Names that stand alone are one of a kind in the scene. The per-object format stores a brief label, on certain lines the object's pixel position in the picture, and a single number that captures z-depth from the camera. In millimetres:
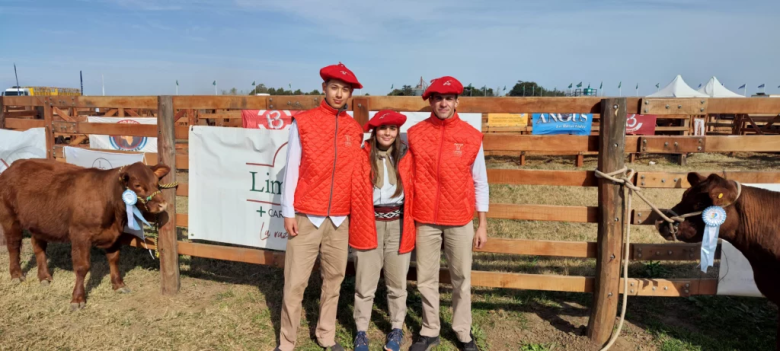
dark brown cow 3395
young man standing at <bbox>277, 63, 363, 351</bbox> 3400
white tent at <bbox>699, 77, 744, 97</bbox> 28522
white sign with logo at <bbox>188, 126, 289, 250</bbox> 4332
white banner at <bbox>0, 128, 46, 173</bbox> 5941
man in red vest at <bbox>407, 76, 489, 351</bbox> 3402
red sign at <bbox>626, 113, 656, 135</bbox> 14667
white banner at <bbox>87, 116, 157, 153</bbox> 11070
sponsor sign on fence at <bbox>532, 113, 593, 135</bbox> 14852
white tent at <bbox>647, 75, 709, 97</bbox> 26736
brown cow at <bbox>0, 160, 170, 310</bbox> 4547
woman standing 3420
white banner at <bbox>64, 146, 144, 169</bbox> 5333
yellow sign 15391
